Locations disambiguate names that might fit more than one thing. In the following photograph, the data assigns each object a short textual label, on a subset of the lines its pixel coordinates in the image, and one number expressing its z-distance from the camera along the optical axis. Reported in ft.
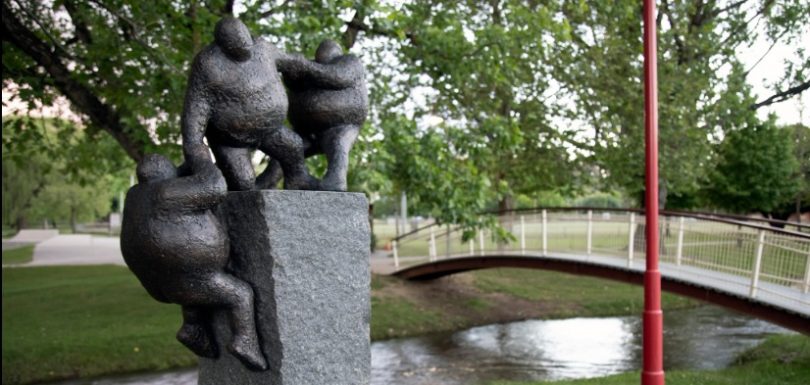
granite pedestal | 11.25
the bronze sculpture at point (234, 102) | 11.35
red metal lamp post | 21.39
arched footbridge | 30.40
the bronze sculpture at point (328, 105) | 12.80
